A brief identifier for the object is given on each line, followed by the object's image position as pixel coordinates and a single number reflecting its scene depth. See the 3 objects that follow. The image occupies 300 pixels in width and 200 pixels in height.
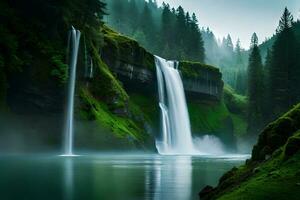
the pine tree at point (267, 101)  67.61
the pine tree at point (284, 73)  63.06
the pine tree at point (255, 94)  70.25
